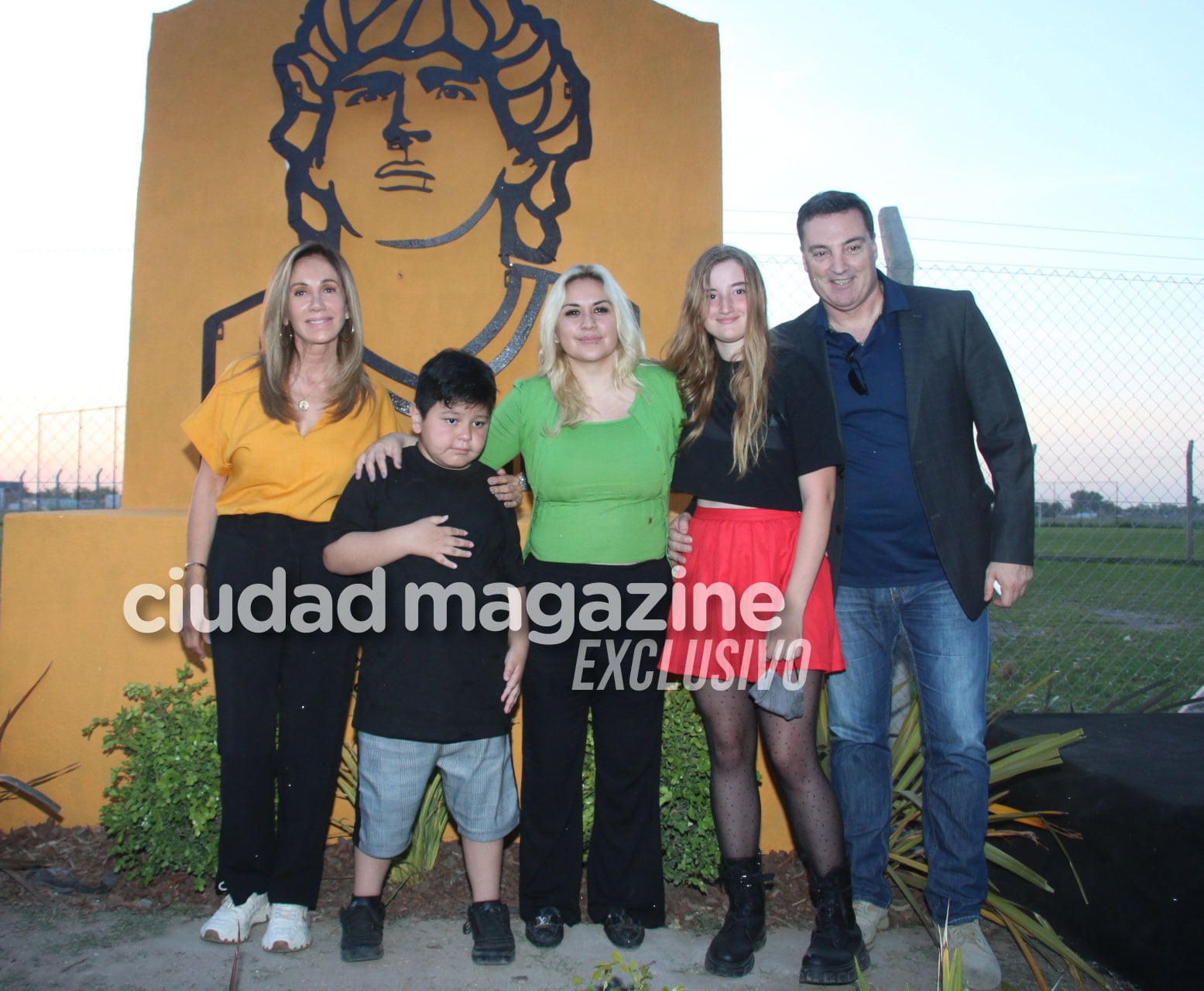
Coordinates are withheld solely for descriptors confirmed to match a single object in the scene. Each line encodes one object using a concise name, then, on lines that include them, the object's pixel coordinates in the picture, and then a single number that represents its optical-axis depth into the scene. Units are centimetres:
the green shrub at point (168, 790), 279
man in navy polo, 249
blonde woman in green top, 245
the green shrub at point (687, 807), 282
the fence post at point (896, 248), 348
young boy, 245
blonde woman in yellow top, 255
